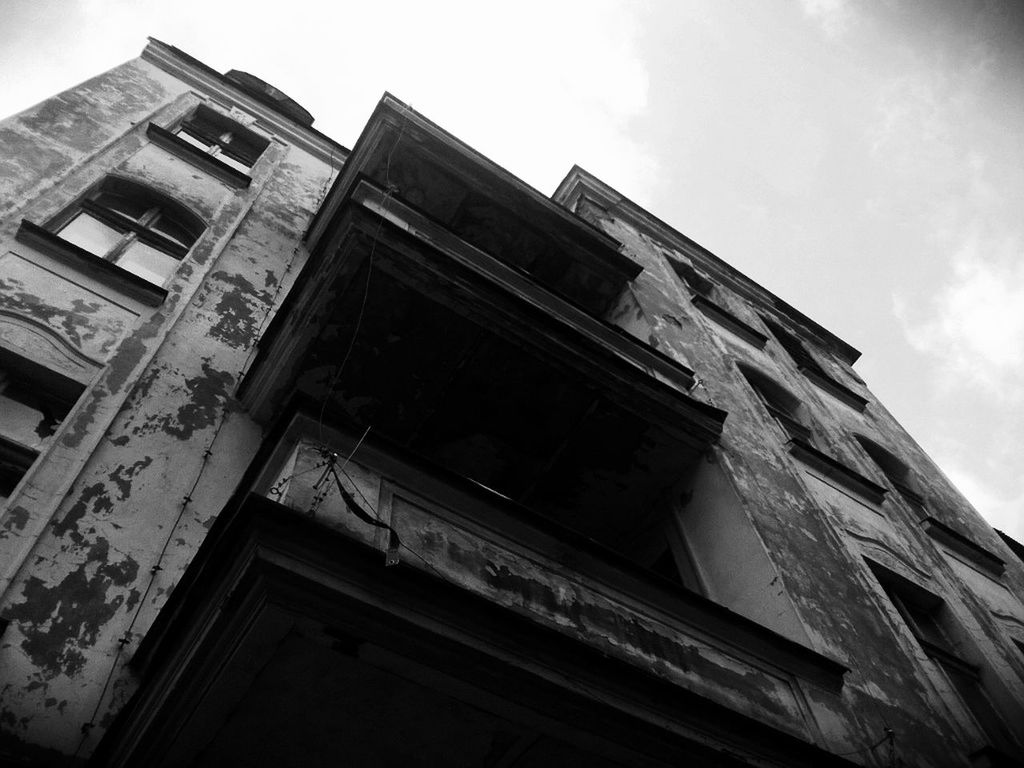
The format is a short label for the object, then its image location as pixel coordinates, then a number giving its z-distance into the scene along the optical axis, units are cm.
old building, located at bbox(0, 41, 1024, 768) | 314
